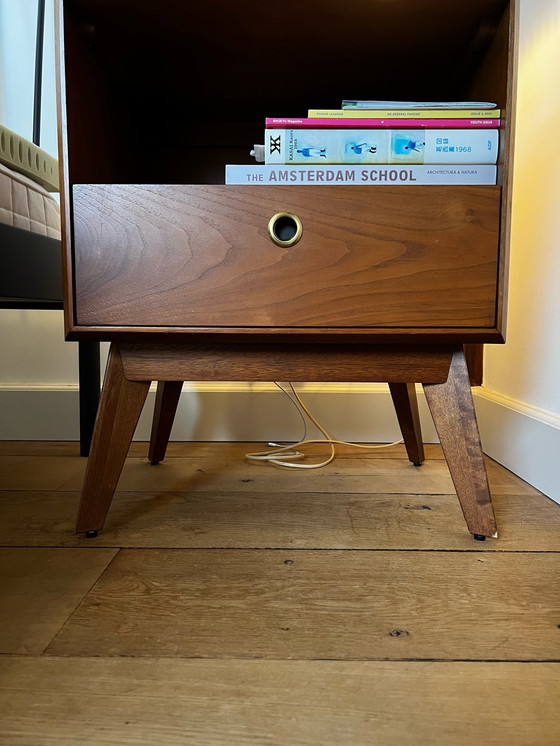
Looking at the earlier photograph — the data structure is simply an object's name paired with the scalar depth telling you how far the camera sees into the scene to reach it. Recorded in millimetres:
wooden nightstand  584
